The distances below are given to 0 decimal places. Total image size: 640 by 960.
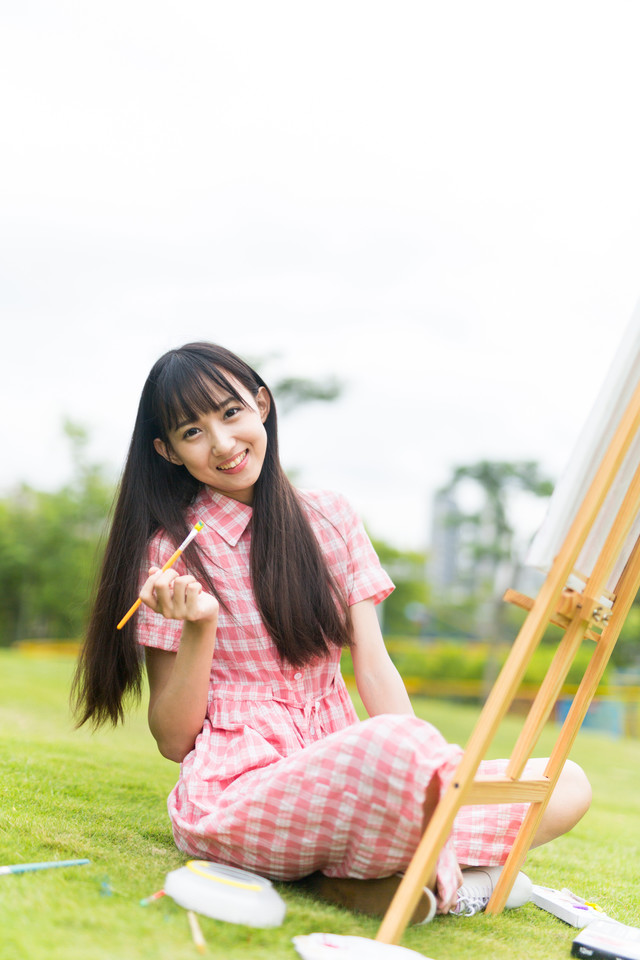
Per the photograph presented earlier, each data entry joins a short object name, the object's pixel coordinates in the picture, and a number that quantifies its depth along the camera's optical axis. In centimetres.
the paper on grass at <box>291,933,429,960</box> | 165
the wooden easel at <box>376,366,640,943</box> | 177
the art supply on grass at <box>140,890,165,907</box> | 185
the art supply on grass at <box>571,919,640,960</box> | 199
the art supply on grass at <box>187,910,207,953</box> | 163
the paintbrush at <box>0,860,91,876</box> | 196
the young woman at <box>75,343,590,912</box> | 207
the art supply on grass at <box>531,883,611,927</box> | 234
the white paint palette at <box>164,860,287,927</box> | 182
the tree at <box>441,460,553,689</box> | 2148
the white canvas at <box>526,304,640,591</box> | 182
